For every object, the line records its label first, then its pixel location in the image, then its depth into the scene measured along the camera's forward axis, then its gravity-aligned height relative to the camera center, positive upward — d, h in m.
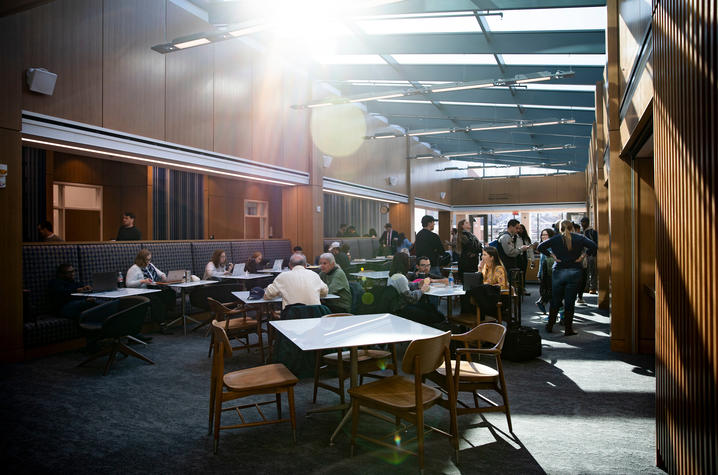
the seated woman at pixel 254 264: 8.51 -0.52
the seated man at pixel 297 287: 4.81 -0.54
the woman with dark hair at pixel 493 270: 5.94 -0.44
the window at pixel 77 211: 10.35 +0.64
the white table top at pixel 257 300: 5.11 -0.72
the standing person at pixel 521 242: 8.86 -0.11
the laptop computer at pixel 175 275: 7.19 -0.61
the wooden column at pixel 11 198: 5.32 +0.48
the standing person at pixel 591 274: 11.21 -0.96
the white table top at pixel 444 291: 5.55 -0.69
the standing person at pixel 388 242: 13.19 -0.15
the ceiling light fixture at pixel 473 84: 7.84 +2.81
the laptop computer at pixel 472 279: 5.75 -0.54
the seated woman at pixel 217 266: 7.95 -0.52
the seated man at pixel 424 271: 6.50 -0.50
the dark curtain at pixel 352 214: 15.12 +0.85
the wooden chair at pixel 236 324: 5.34 -1.07
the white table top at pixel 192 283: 6.76 -0.71
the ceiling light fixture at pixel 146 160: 6.11 +1.29
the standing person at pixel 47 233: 6.93 +0.07
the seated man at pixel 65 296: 5.88 -0.78
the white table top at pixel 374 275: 7.92 -0.68
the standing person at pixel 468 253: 7.49 -0.27
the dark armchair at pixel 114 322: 5.03 -0.97
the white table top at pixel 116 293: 5.55 -0.71
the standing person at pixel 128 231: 7.85 +0.11
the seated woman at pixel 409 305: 5.33 -0.82
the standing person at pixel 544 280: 8.88 -0.88
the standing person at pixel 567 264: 6.64 -0.41
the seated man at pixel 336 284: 5.45 -0.57
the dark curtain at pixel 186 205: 11.64 +0.86
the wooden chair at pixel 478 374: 3.29 -1.04
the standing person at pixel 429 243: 8.49 -0.12
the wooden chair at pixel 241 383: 3.12 -1.04
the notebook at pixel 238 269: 8.19 -0.59
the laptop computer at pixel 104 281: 5.82 -0.57
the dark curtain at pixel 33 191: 9.12 +0.97
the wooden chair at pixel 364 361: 3.94 -1.11
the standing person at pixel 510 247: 8.37 -0.19
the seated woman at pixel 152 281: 6.66 -0.65
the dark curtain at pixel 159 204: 11.16 +0.84
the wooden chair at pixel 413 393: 2.76 -1.05
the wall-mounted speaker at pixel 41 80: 5.68 +2.01
